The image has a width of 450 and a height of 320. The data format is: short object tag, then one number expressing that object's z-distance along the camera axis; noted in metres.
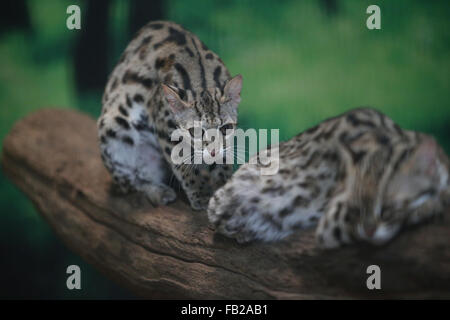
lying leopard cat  2.32
